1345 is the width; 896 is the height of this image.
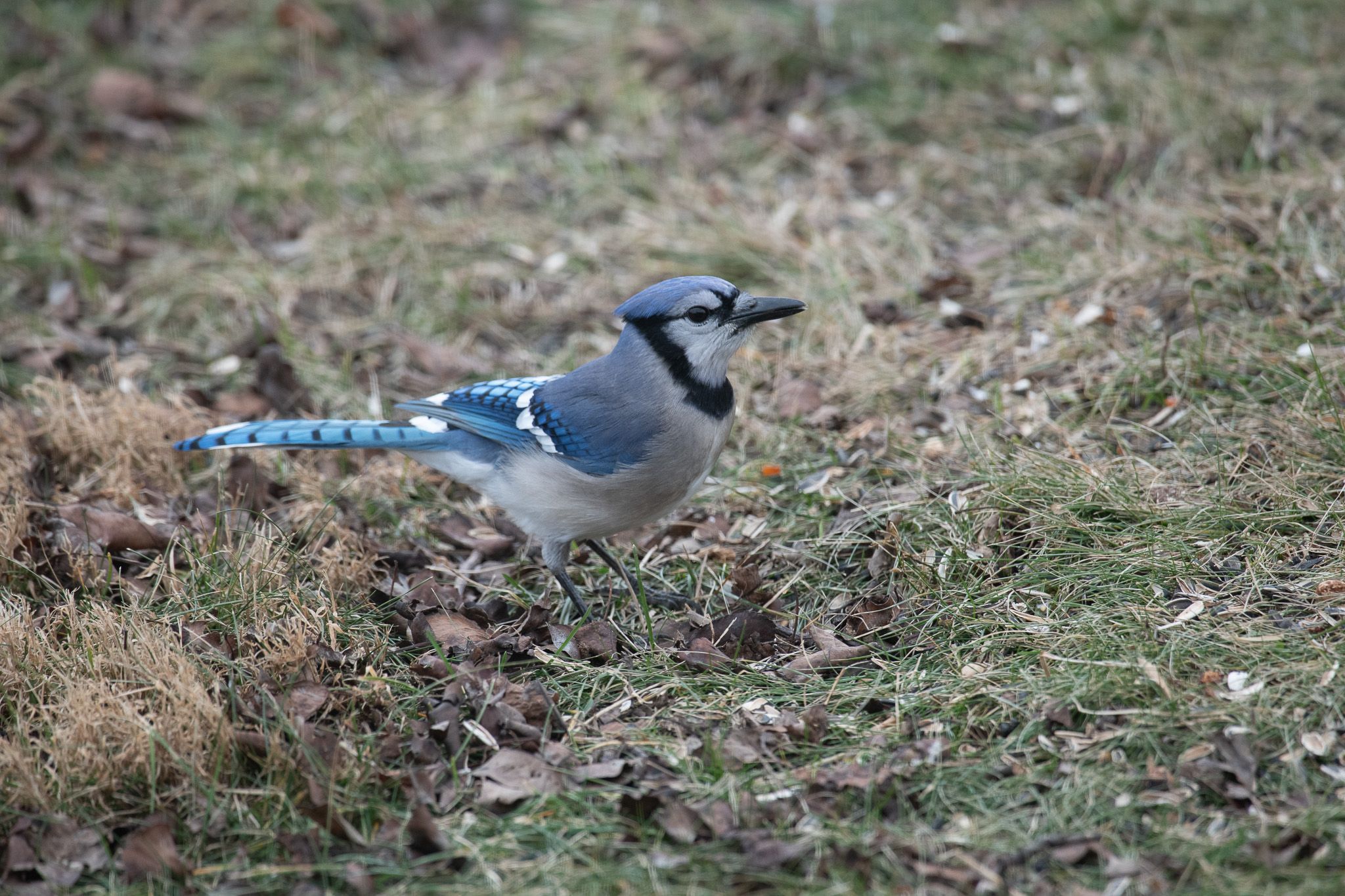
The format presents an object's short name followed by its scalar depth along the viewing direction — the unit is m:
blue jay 7.21
